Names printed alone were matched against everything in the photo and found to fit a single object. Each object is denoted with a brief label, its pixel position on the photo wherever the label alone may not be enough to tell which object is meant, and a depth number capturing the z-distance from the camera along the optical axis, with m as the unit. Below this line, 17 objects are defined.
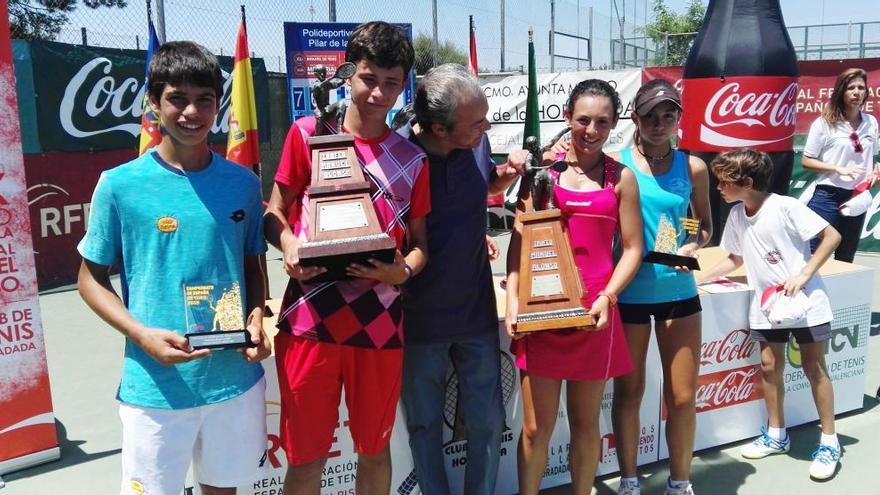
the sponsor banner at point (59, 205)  7.59
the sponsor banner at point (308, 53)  9.80
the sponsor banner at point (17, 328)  3.33
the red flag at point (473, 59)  9.40
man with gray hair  2.42
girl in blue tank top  2.85
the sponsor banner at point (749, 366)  3.65
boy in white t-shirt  3.41
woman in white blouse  5.25
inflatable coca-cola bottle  4.62
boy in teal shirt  1.95
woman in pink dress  2.62
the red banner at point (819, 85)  8.87
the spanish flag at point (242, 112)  5.43
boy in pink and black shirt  2.22
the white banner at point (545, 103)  10.34
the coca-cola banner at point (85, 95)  7.45
